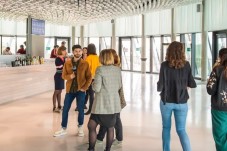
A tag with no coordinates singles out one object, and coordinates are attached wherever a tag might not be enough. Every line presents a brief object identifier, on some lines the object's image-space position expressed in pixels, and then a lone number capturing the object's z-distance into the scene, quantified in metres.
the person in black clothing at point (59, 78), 7.87
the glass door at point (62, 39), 24.18
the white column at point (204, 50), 15.99
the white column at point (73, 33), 24.26
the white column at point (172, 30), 18.61
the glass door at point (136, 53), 23.23
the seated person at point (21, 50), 12.68
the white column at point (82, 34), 24.48
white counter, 9.21
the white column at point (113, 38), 23.17
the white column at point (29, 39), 12.69
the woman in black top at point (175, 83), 3.97
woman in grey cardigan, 4.14
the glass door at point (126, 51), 23.69
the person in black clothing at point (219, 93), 3.76
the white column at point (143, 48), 21.39
